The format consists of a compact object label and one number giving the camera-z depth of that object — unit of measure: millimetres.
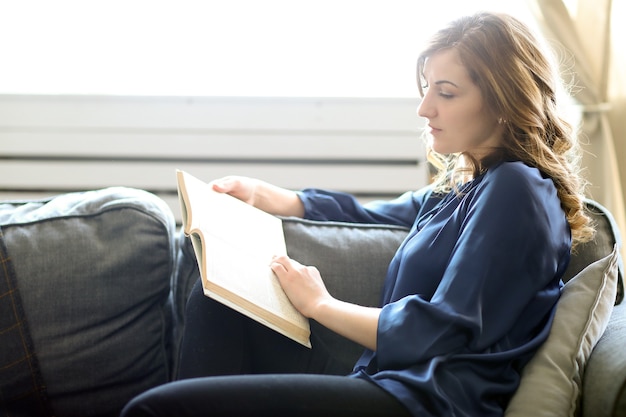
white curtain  2238
